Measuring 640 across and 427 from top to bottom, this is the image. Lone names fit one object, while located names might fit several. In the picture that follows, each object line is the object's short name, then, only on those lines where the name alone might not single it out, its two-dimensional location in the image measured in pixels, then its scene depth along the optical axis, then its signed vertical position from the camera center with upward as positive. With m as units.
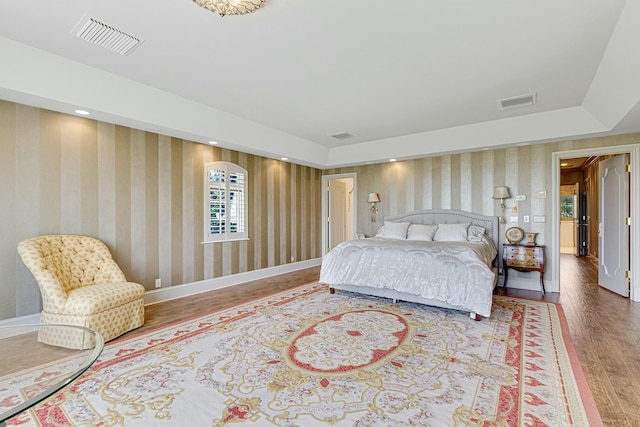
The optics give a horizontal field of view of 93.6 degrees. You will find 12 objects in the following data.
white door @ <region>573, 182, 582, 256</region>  9.17 -0.25
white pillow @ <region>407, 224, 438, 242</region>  5.37 -0.34
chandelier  2.14 +1.51
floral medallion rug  1.84 -1.24
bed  3.54 -0.70
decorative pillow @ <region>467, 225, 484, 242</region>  5.01 -0.34
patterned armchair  2.88 -0.76
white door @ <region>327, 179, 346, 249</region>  7.84 +0.05
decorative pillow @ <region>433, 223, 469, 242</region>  5.10 -0.33
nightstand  4.78 -0.73
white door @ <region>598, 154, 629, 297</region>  4.51 -0.22
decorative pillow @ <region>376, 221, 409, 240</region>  5.67 -0.33
